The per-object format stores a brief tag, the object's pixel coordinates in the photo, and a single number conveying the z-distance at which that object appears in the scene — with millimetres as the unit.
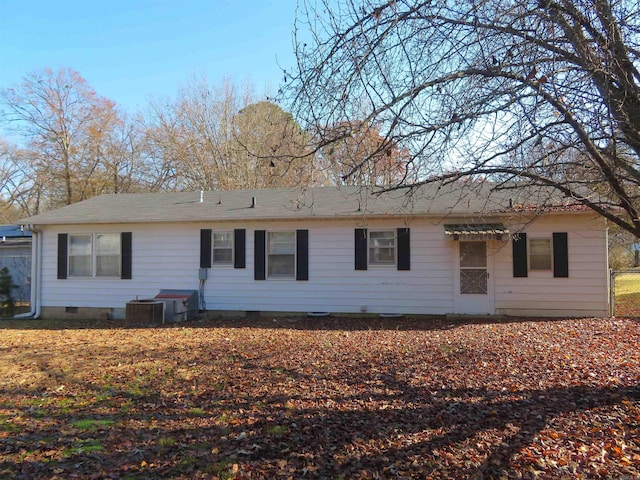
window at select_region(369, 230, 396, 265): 11477
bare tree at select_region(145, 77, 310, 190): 24344
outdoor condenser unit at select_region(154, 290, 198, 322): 11398
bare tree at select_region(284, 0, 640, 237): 4199
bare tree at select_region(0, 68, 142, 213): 26281
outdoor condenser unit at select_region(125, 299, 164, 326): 11062
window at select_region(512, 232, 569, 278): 10688
